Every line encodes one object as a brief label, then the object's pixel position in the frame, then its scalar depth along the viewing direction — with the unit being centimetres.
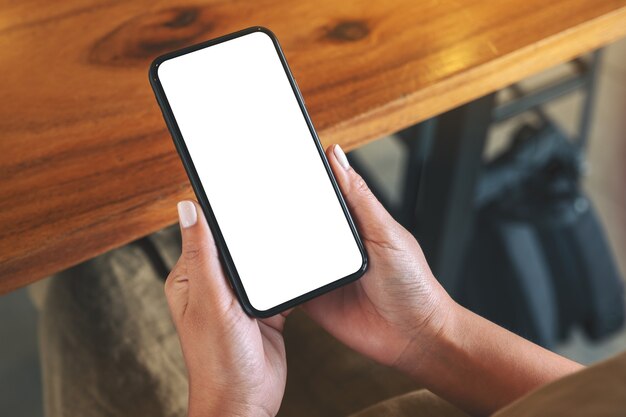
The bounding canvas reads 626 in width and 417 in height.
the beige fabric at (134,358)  55
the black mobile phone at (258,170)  44
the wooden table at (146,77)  43
